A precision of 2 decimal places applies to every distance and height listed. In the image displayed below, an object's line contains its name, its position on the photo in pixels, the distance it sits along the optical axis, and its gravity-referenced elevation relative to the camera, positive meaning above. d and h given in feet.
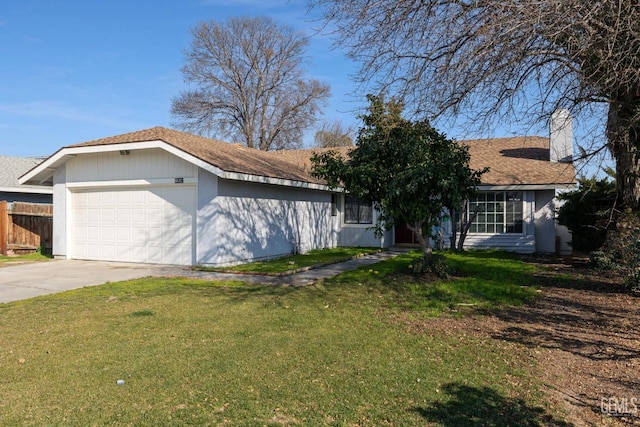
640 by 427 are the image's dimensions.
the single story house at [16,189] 70.90 +4.29
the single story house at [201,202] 43.37 +1.52
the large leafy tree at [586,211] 51.57 +0.41
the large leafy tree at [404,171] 32.48 +3.14
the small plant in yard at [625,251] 27.91 -2.31
